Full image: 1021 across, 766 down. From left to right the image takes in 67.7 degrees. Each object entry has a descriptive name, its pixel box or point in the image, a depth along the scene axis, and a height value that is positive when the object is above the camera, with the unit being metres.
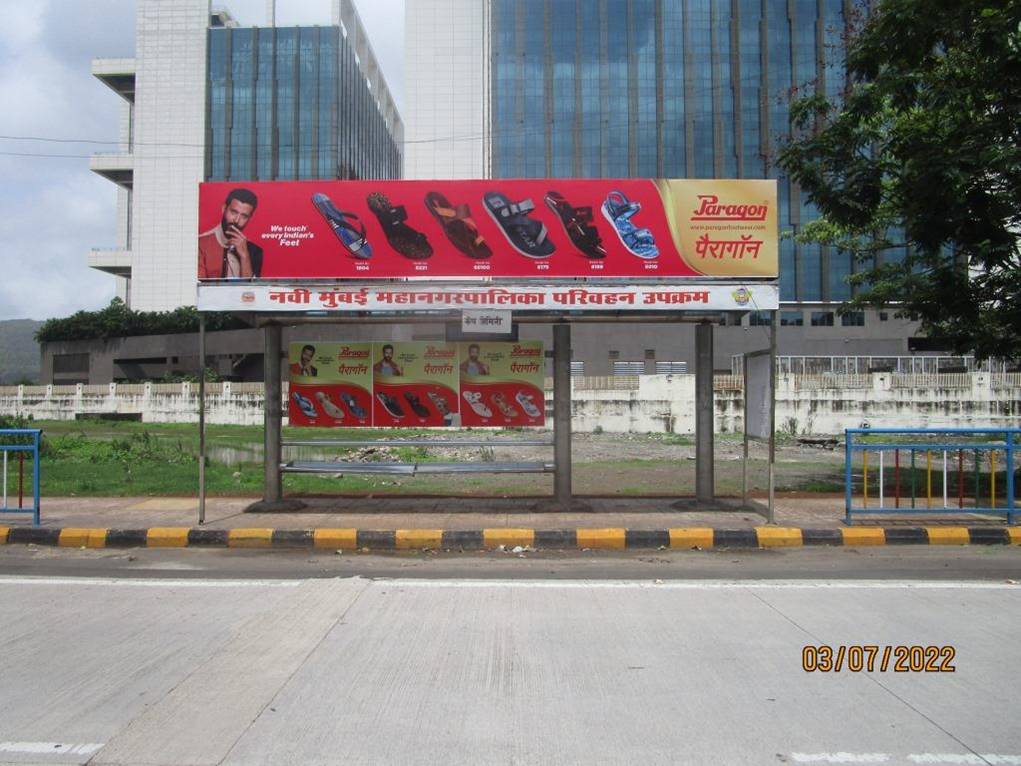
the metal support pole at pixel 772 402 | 9.23 +0.08
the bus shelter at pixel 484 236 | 9.59 +2.17
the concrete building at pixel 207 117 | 78.06 +29.76
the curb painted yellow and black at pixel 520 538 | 8.95 -1.56
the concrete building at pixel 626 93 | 64.75 +27.52
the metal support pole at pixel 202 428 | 9.33 -0.28
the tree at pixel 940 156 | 10.69 +3.86
